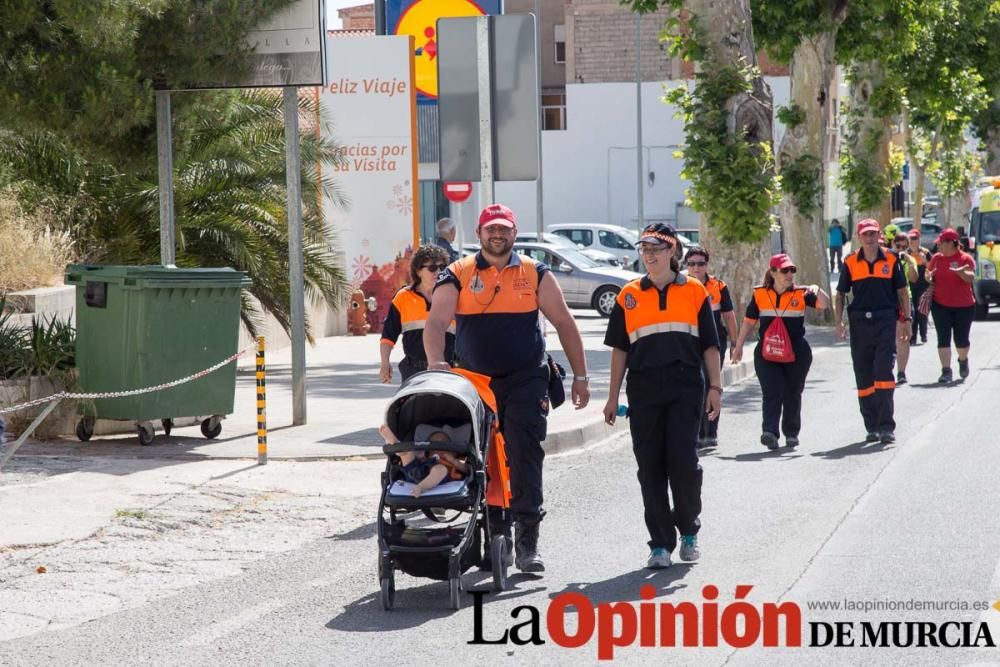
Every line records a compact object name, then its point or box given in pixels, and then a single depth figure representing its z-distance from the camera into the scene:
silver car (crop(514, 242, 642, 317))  32.16
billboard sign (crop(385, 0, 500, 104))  28.27
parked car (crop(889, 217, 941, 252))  53.36
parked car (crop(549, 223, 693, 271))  42.44
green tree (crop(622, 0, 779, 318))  24.73
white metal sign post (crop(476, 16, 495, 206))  14.06
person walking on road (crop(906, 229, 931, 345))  22.98
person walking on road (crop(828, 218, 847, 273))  46.91
